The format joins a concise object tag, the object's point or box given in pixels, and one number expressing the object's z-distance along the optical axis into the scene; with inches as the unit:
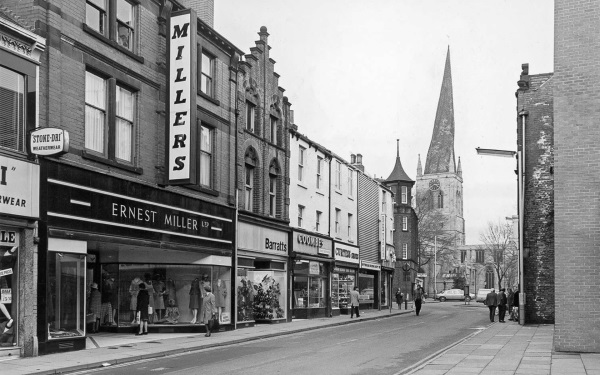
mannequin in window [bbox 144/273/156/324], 992.5
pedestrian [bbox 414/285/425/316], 1775.3
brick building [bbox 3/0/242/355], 740.0
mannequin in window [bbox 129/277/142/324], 997.2
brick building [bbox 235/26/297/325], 1206.9
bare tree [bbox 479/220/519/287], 3385.8
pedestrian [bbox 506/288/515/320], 1593.3
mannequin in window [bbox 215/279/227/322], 1084.5
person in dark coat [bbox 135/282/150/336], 940.8
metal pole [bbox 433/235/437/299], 3836.6
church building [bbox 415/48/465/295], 6151.6
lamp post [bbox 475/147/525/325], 1305.4
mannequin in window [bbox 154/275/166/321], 1027.3
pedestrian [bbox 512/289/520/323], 1504.7
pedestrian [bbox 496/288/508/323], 1487.5
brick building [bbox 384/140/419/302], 2869.1
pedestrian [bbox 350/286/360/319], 1583.4
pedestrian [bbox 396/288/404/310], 2187.7
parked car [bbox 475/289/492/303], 3030.8
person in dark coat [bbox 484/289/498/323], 1509.6
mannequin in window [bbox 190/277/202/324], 1034.7
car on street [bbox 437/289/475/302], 3452.3
